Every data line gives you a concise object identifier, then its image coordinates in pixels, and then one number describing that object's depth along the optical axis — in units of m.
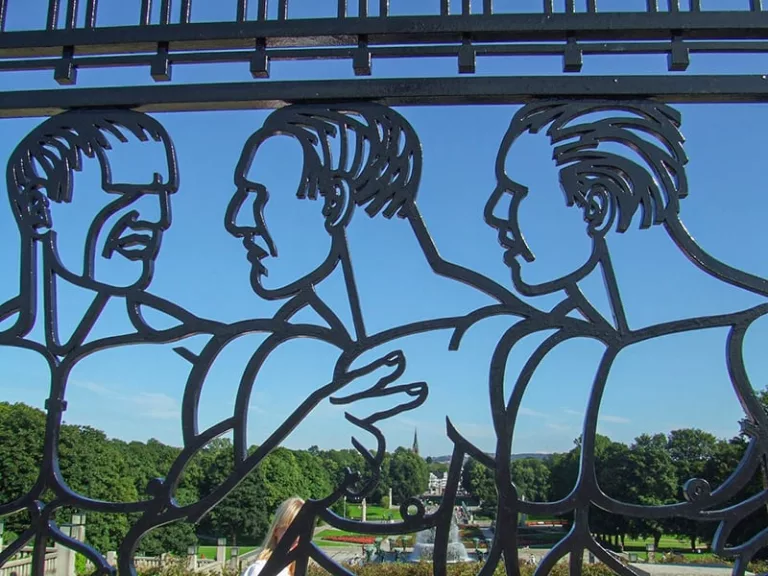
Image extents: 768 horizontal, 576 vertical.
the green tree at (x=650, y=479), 24.59
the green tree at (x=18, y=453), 25.02
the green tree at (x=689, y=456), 23.90
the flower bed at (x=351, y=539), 36.69
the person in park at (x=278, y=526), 3.63
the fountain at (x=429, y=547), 20.34
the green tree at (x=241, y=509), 32.45
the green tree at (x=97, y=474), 28.03
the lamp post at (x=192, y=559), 18.45
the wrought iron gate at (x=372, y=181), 2.32
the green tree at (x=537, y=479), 27.48
